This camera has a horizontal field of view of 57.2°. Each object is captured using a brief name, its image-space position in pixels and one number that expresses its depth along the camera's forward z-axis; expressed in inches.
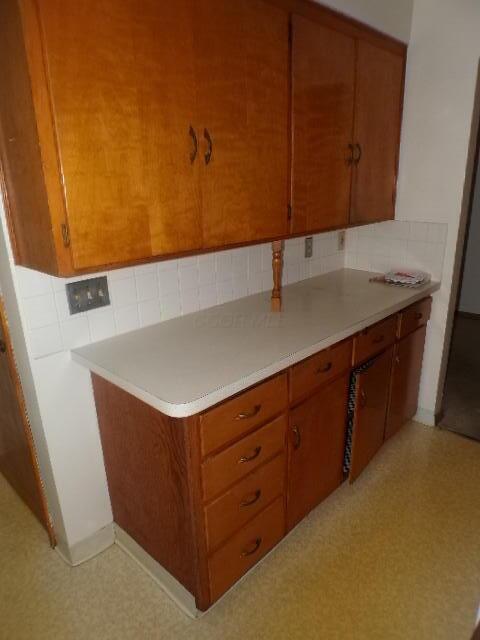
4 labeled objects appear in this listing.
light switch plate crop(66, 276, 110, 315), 61.0
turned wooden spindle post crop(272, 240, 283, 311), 77.1
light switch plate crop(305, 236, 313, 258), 96.6
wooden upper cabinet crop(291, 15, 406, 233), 68.2
